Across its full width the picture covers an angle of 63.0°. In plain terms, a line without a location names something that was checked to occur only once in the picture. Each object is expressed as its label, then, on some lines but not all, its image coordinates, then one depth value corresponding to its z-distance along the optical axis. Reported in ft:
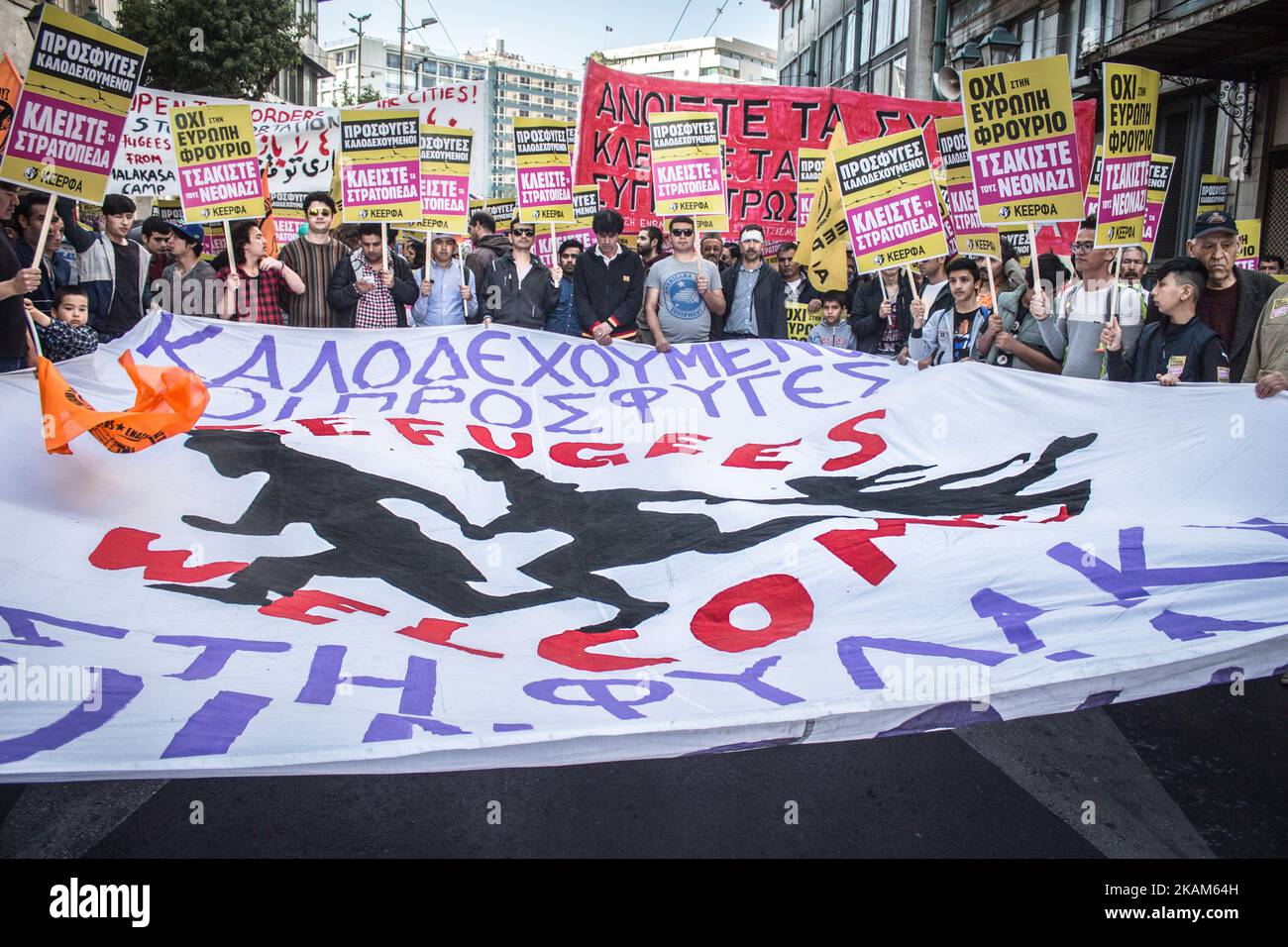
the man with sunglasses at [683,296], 25.09
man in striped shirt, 25.44
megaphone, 42.37
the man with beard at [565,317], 27.43
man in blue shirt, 27.20
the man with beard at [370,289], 24.99
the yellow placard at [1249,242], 36.65
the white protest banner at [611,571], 8.98
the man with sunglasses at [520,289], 26.61
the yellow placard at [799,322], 31.04
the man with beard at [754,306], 27.17
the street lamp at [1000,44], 39.91
